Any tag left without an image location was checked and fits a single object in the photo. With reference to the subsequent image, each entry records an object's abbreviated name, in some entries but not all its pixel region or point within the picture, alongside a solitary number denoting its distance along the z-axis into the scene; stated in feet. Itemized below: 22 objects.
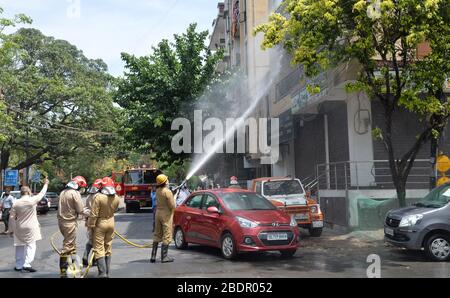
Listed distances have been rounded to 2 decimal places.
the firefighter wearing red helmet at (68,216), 26.43
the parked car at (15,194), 85.46
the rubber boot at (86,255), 30.86
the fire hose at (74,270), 26.00
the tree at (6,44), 68.08
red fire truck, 98.17
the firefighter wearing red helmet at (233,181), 65.99
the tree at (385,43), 33.91
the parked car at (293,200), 43.60
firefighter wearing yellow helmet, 30.60
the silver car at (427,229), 31.42
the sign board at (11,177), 105.05
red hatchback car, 31.14
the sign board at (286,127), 64.23
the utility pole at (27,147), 107.16
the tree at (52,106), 105.81
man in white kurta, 29.66
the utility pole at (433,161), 43.02
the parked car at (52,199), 114.73
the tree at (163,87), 73.05
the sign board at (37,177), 126.72
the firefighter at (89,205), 28.52
